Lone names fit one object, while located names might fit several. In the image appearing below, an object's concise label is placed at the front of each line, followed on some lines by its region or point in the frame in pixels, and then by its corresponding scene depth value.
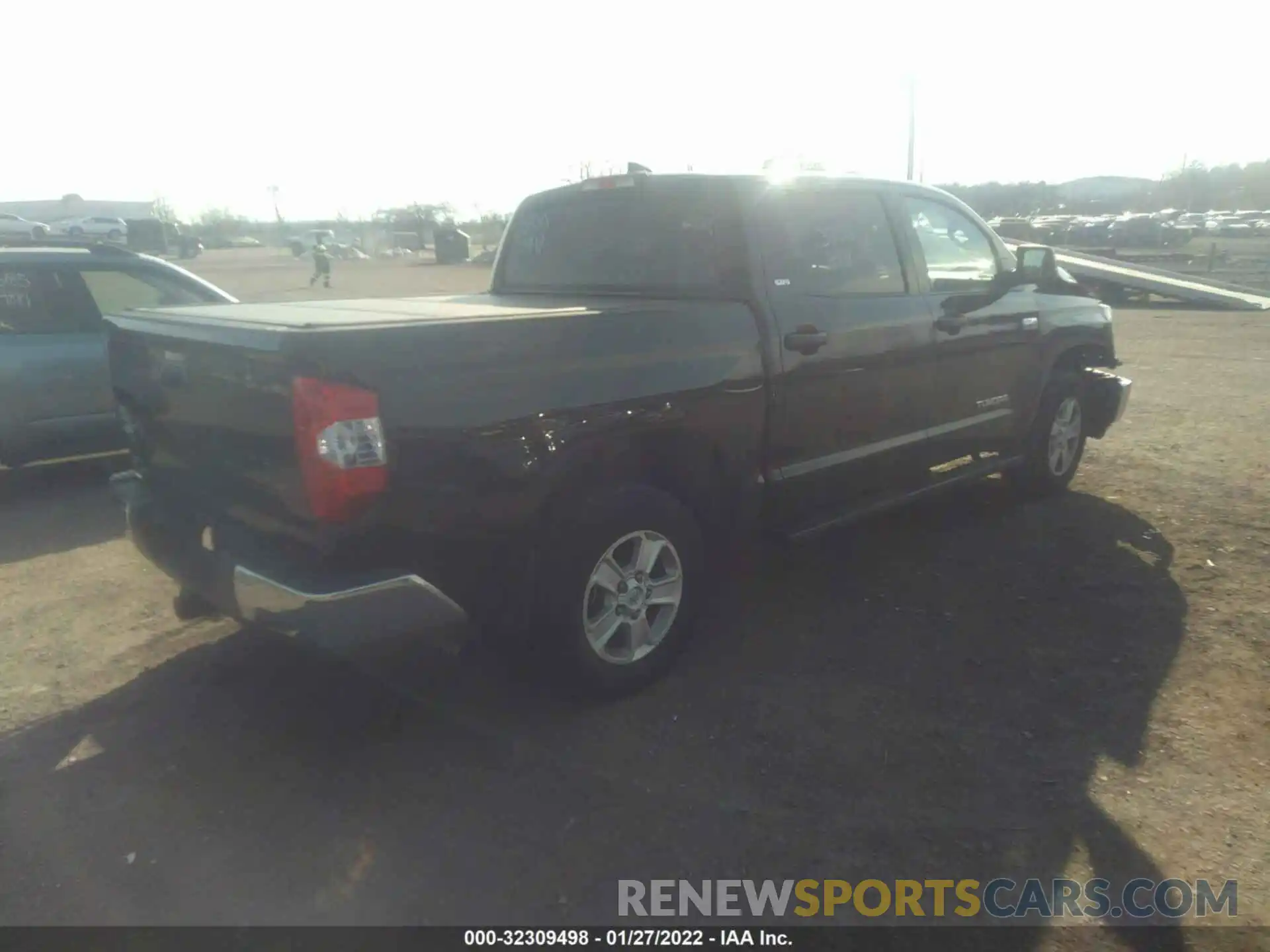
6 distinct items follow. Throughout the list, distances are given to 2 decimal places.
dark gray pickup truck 2.93
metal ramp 19.30
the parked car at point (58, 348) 6.20
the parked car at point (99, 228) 44.94
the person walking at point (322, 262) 29.38
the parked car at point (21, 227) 37.53
